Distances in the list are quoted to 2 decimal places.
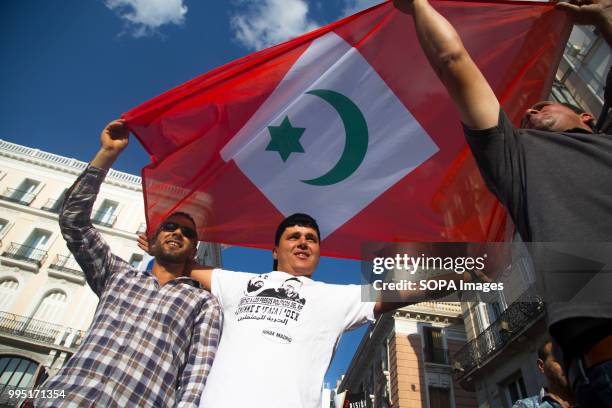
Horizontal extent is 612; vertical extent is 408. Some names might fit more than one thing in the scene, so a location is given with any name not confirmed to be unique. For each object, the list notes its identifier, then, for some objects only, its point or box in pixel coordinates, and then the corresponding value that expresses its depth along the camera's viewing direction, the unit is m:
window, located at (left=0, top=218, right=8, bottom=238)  24.44
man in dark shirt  1.03
